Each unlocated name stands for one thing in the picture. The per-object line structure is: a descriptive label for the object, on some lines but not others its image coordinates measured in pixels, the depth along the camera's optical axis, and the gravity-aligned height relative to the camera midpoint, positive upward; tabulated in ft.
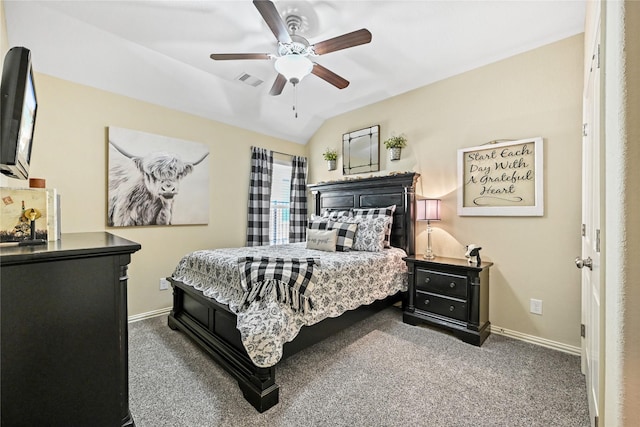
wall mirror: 12.94 +3.20
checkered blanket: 6.19 -1.56
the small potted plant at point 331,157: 14.44 +3.09
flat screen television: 3.32 +1.39
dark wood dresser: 2.90 -1.43
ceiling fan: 6.25 +4.23
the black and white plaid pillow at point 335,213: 12.32 +0.07
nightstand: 8.37 -2.73
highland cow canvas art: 9.86 +1.36
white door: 4.44 -0.42
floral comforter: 5.67 -2.08
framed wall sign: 8.54 +1.22
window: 15.06 +0.69
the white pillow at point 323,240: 10.28 -0.99
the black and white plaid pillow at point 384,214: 10.96 +0.02
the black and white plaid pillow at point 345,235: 10.34 -0.81
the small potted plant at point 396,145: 11.73 +3.05
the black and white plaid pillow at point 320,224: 11.29 -0.41
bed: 5.68 -2.42
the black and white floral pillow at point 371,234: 10.34 -0.76
